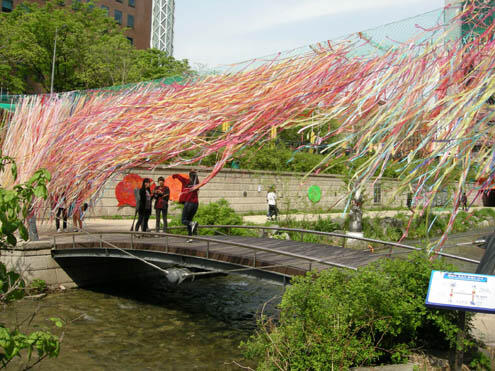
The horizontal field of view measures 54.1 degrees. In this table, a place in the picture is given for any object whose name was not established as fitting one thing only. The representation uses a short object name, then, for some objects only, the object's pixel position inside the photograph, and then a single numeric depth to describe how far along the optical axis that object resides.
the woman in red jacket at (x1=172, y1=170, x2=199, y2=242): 11.70
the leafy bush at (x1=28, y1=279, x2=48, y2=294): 12.97
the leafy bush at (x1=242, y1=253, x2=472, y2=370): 5.82
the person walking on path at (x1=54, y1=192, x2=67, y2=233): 8.01
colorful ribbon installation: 4.54
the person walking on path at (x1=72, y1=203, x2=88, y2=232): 10.09
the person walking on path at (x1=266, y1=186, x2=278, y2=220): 22.50
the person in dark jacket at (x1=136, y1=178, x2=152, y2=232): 13.65
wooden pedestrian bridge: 9.41
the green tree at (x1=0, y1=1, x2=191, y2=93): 30.23
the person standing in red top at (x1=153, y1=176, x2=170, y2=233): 13.69
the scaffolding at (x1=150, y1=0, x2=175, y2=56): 95.56
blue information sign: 4.81
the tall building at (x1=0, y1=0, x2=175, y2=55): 58.42
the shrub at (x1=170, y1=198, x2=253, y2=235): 17.25
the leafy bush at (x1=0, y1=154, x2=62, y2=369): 3.17
